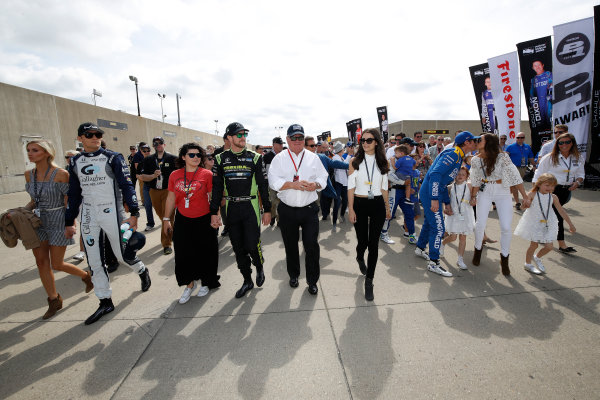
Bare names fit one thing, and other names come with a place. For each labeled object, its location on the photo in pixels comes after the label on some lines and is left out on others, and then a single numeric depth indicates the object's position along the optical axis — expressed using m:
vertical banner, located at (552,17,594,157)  8.50
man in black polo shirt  5.08
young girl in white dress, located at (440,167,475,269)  4.12
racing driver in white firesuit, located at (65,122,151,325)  2.86
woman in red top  3.16
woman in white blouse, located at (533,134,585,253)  4.54
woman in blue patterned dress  2.99
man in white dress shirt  3.20
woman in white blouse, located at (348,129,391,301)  3.22
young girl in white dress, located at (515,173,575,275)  3.75
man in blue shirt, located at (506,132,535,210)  8.34
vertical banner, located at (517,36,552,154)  9.31
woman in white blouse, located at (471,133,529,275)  3.70
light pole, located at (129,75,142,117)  30.87
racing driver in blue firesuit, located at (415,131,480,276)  3.67
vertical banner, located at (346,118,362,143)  21.41
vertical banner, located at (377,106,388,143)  19.58
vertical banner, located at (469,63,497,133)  10.66
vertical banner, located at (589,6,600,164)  8.27
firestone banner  9.56
